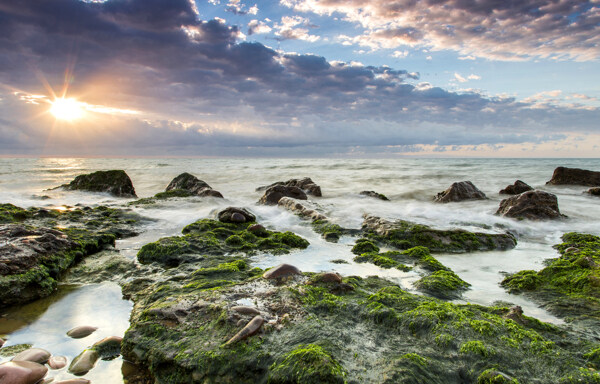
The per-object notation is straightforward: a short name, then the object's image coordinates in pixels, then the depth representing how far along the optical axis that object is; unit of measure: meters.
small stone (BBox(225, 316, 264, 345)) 2.48
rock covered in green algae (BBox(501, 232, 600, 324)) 3.41
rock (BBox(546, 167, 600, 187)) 16.92
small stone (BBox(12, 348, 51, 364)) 2.59
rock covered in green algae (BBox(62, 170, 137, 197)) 13.71
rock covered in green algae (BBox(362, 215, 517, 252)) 6.31
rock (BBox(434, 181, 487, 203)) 12.38
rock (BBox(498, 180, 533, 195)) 14.55
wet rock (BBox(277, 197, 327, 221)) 8.74
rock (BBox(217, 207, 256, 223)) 7.77
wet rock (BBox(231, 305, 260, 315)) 2.80
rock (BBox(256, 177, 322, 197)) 14.56
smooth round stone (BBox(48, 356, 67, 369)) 2.59
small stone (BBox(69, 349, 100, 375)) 2.55
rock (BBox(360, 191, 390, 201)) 13.62
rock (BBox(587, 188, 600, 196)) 13.77
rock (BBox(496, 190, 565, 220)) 8.68
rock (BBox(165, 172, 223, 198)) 12.70
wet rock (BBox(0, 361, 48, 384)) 2.25
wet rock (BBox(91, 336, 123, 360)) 2.75
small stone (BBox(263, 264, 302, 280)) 3.67
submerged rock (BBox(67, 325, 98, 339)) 3.03
